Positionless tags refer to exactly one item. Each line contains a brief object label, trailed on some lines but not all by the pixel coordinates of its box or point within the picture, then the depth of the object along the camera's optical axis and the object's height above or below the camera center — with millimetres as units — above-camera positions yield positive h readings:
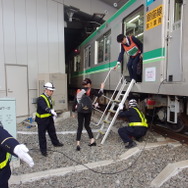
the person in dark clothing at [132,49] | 4484 +825
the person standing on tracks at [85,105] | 4051 -498
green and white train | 3383 +654
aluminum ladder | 4309 -344
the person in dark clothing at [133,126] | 4047 -950
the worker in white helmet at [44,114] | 3809 -649
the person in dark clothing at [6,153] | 1445 -546
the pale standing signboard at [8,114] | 3449 -579
